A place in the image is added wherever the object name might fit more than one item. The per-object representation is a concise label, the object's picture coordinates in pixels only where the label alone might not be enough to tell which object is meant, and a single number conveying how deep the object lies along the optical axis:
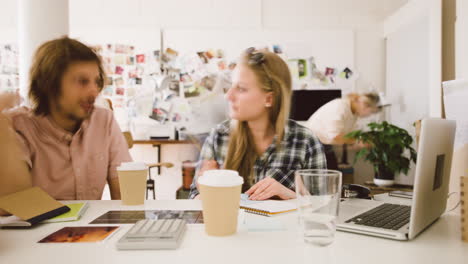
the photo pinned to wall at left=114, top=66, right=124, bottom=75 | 3.47
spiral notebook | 0.82
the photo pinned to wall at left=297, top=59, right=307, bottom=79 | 3.40
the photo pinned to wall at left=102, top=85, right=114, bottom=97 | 3.45
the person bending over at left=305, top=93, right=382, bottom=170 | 2.95
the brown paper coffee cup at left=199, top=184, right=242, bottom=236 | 0.65
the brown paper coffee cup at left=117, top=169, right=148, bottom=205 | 0.92
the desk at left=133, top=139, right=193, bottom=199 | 3.22
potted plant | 2.61
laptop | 0.63
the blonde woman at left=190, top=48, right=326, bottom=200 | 1.36
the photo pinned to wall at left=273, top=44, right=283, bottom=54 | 3.38
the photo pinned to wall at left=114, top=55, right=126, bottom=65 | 3.44
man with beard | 1.12
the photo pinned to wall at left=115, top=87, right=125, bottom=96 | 3.49
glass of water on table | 0.62
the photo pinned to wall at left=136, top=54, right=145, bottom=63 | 3.44
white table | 0.55
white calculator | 0.59
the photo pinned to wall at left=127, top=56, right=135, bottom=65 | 3.44
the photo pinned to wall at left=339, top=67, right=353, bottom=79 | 3.37
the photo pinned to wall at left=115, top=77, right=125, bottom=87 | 3.50
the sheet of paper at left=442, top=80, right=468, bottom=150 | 0.85
